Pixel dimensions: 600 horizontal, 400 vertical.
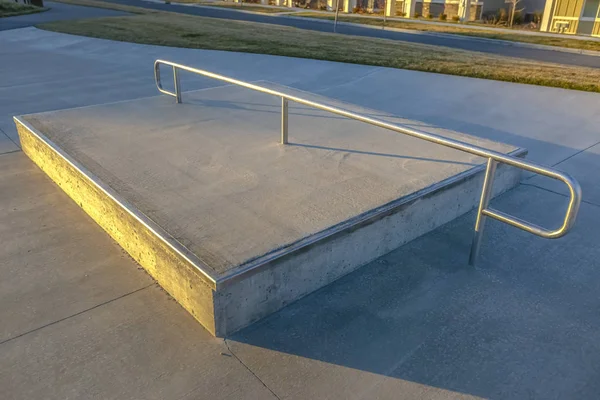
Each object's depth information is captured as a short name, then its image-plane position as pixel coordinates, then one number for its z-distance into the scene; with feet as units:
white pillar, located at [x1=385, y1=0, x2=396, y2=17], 141.08
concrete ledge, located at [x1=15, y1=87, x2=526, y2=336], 9.37
